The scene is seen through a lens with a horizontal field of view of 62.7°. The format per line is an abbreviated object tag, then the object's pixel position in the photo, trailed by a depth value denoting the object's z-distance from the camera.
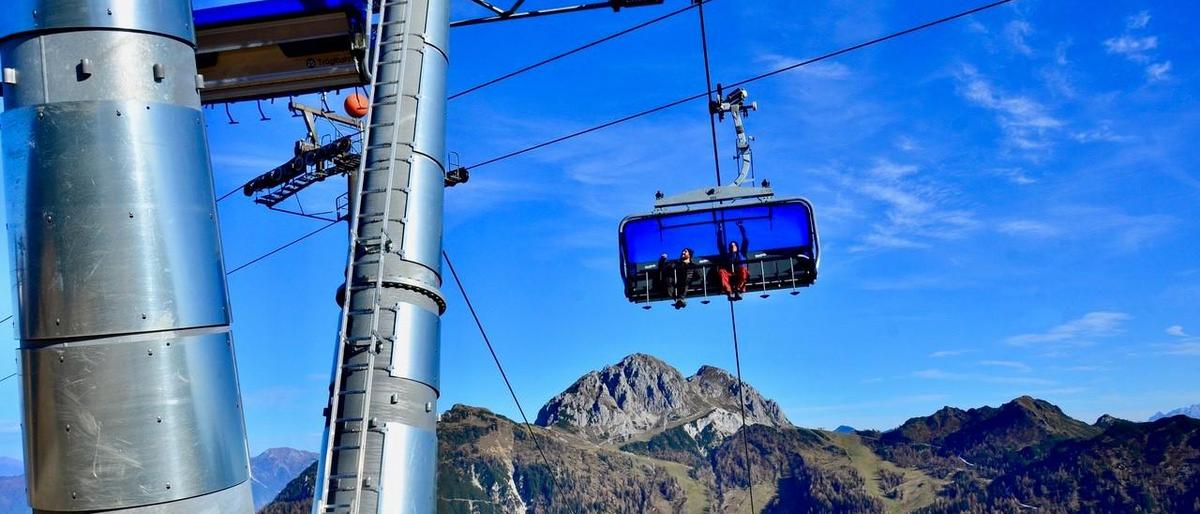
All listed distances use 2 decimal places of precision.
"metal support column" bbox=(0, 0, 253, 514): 5.95
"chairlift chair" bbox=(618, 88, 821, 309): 22.69
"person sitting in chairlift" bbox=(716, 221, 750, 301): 23.95
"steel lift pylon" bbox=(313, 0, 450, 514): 7.94
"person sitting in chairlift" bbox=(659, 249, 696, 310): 24.19
